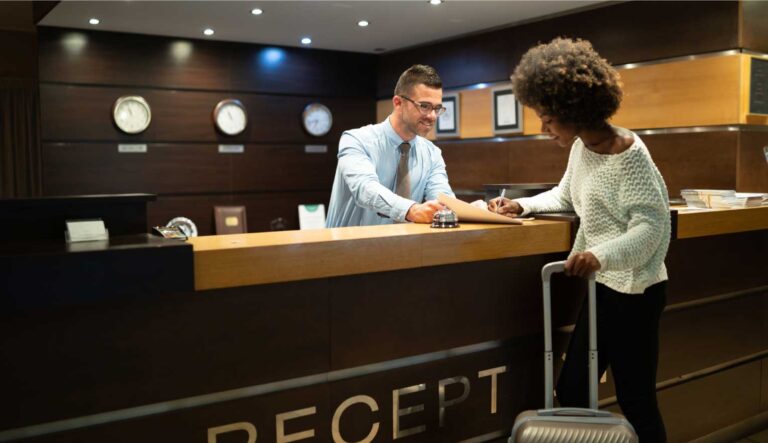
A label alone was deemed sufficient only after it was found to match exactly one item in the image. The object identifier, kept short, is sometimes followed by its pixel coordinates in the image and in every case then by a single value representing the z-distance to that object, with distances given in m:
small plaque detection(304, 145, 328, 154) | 7.37
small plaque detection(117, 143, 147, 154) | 6.38
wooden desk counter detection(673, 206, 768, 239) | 2.68
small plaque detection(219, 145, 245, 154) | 6.84
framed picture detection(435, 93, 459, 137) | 6.64
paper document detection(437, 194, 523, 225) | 2.31
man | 2.82
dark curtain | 7.47
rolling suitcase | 1.88
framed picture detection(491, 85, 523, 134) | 6.04
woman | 1.85
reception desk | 1.64
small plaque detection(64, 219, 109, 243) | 1.74
